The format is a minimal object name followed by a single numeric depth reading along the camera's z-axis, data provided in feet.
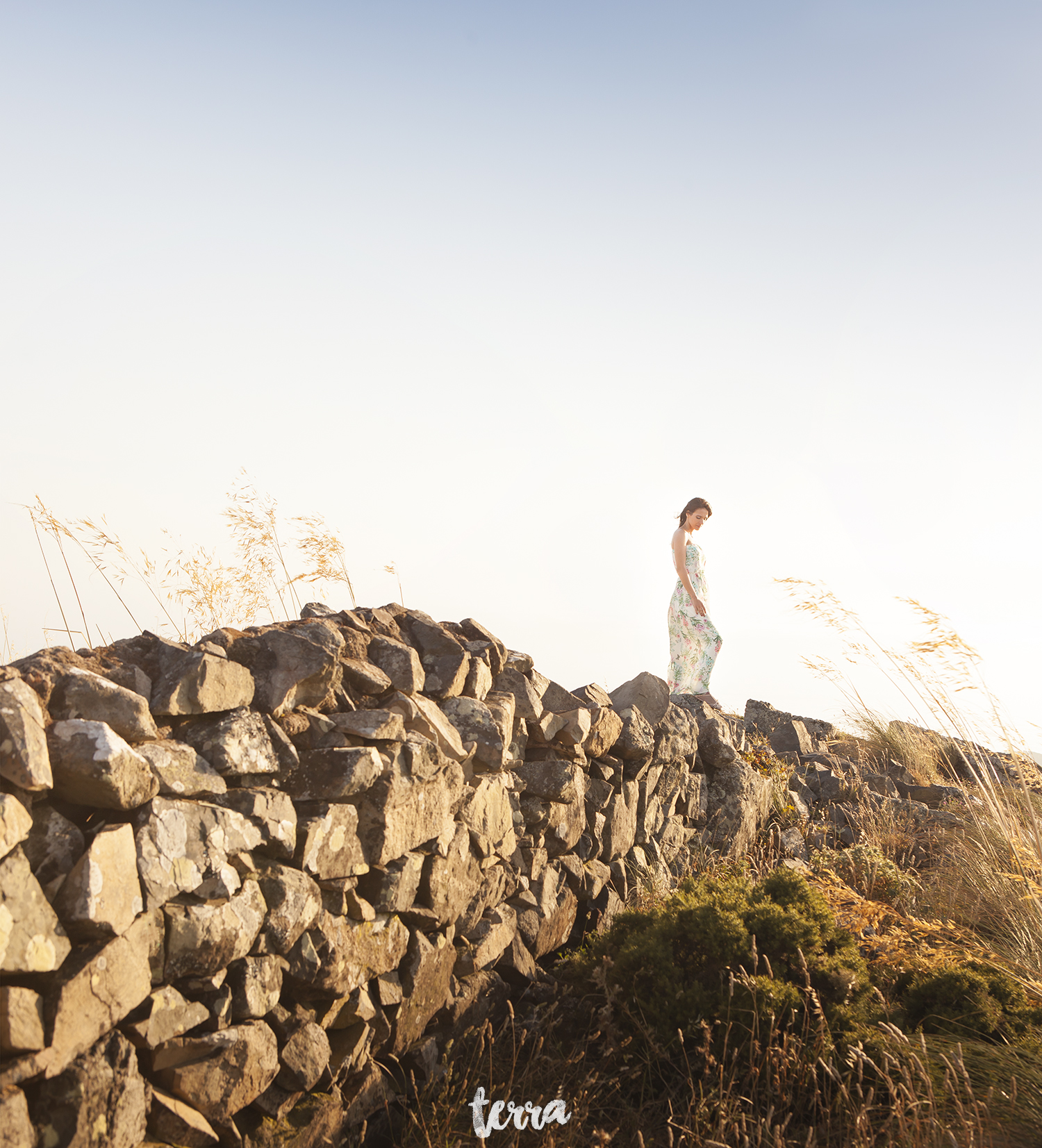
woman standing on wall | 28.73
